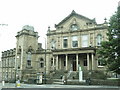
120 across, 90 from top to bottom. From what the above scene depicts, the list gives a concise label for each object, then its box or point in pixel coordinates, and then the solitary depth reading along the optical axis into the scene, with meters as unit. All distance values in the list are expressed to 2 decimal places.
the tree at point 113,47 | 13.64
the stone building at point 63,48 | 25.11
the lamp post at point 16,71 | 28.04
